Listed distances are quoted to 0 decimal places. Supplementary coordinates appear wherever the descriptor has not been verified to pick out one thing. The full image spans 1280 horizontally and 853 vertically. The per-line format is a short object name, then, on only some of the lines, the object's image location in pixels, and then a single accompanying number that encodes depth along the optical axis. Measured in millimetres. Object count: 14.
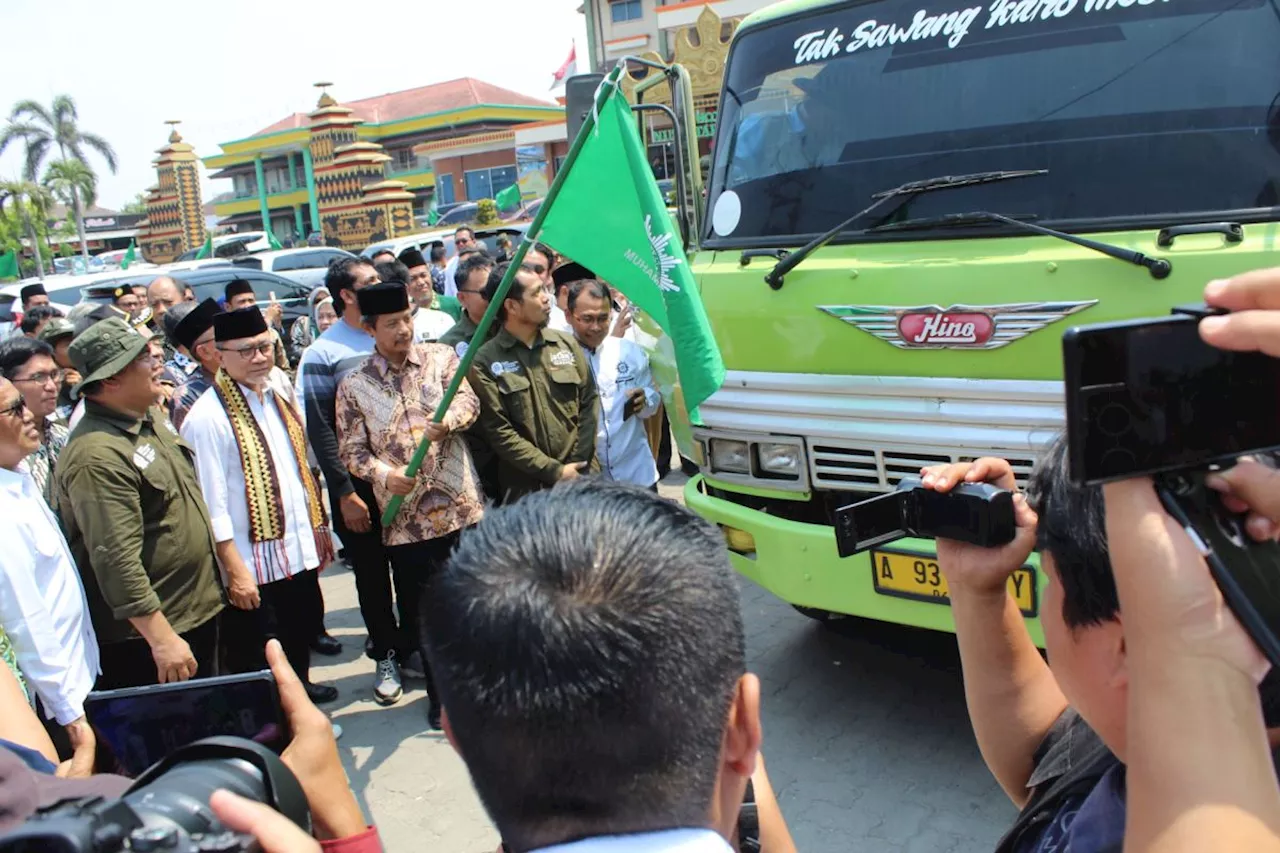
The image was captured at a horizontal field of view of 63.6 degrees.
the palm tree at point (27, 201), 44938
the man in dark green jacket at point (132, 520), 3152
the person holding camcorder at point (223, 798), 799
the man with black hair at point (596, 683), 965
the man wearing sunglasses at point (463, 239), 11867
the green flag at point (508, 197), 22641
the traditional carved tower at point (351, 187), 31609
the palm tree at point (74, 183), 47206
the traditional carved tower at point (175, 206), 41906
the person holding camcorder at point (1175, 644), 898
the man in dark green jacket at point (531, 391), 4191
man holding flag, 3311
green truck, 3031
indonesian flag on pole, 30355
